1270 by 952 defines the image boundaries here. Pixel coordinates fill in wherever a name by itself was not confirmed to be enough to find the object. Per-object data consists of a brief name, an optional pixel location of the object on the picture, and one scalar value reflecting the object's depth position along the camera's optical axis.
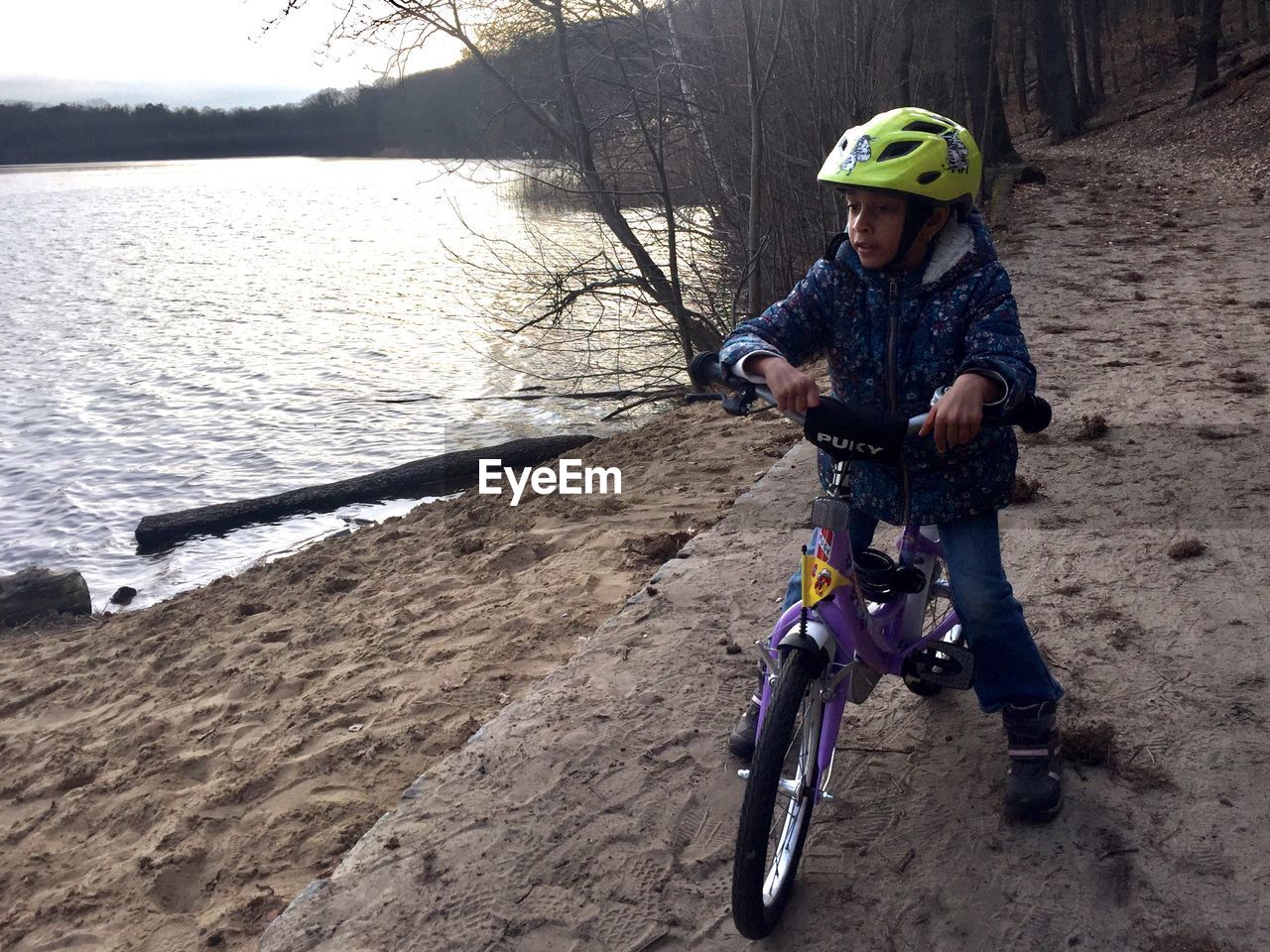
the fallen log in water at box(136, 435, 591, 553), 9.91
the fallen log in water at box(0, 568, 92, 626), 8.22
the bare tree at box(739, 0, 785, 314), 9.59
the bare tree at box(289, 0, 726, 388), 10.61
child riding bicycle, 2.67
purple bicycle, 2.62
